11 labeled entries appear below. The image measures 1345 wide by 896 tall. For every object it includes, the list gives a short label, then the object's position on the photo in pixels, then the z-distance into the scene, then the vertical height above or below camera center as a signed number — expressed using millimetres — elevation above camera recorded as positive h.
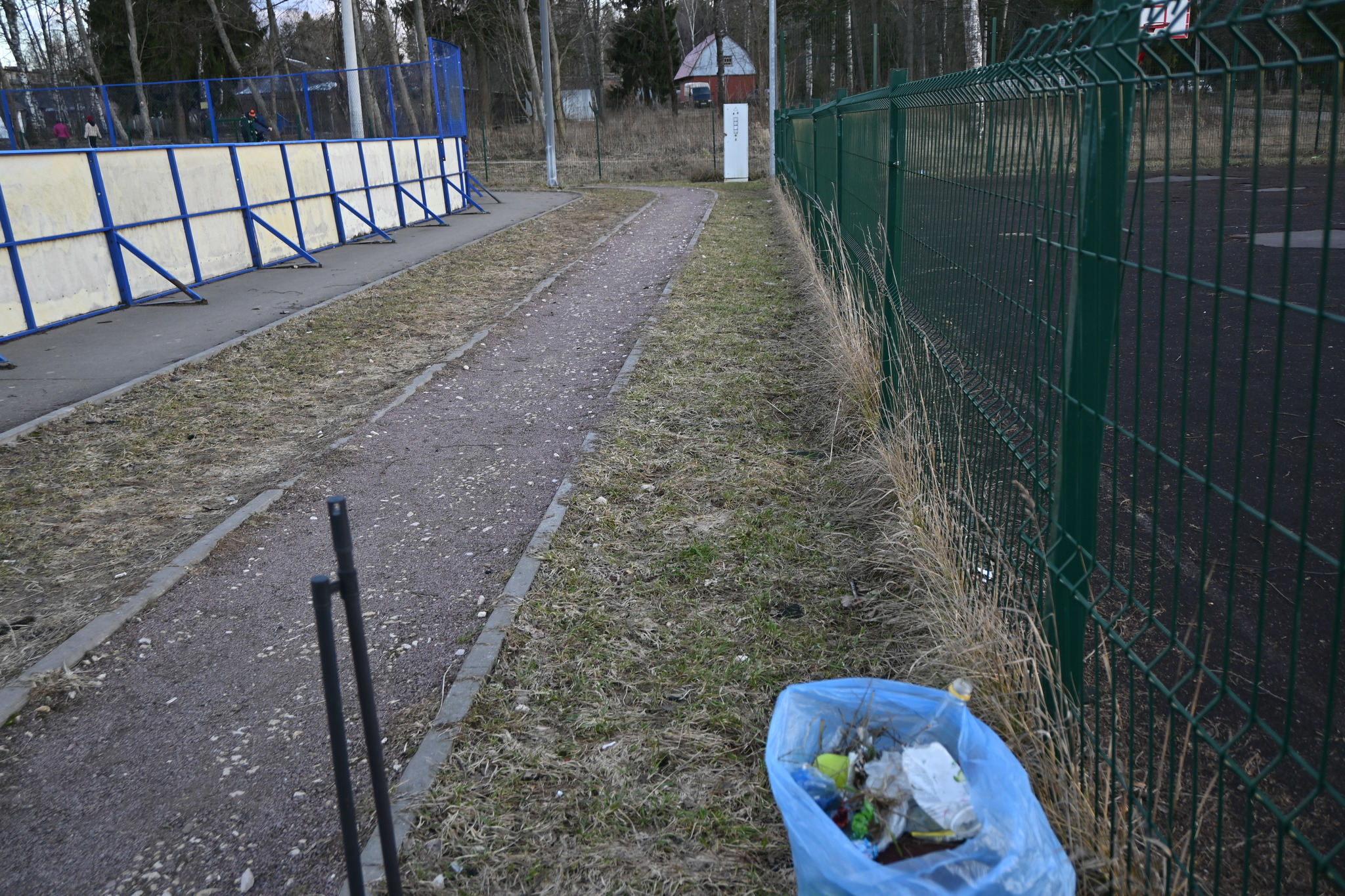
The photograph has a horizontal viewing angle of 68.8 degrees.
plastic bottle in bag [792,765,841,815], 2168 -1349
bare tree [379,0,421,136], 20578 +4295
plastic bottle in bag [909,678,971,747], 2367 -1338
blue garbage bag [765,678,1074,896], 1881 -1338
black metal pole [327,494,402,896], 1770 -862
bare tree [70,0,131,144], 39469 +6861
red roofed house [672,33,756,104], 69062 +6532
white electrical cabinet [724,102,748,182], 25141 +537
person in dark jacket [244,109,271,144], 24578 +1779
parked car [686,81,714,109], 68000 +5066
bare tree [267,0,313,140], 43281 +7042
